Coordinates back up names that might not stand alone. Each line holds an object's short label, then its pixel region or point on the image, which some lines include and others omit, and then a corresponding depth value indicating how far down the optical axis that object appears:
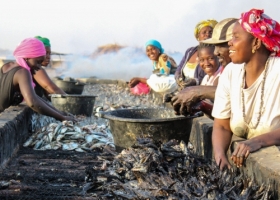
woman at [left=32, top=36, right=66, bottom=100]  8.15
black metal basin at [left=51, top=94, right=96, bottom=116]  8.62
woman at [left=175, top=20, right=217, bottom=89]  7.55
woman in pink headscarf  6.63
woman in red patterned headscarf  3.58
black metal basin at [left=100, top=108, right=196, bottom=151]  4.56
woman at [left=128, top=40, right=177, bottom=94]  11.40
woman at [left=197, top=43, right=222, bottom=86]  5.88
